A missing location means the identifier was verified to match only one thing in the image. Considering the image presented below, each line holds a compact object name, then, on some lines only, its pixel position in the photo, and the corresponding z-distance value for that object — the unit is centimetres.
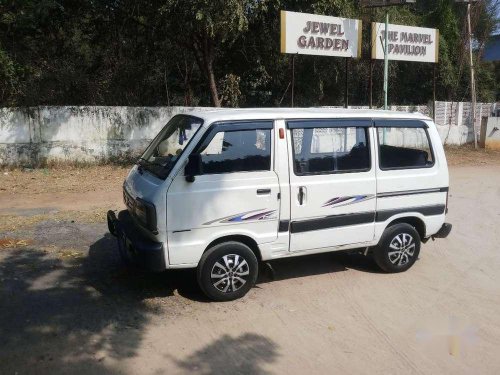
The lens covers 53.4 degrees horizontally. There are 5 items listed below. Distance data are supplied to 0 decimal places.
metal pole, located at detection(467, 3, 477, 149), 1747
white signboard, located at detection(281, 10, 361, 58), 1237
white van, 454
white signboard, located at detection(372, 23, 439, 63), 1459
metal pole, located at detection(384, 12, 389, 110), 1275
